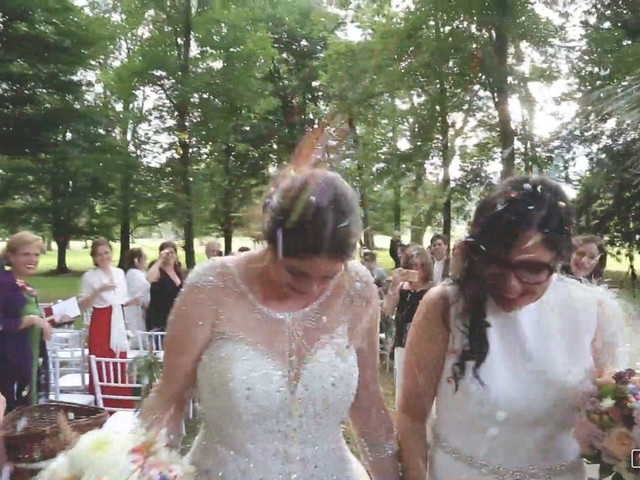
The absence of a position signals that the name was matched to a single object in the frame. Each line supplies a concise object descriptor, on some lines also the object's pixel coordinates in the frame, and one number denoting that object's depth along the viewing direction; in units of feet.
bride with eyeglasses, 3.35
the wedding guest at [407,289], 9.62
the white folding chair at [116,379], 9.11
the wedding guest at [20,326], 8.08
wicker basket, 6.85
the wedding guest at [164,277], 8.55
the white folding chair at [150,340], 10.73
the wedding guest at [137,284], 10.85
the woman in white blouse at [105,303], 11.07
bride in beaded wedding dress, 3.40
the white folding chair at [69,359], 10.79
